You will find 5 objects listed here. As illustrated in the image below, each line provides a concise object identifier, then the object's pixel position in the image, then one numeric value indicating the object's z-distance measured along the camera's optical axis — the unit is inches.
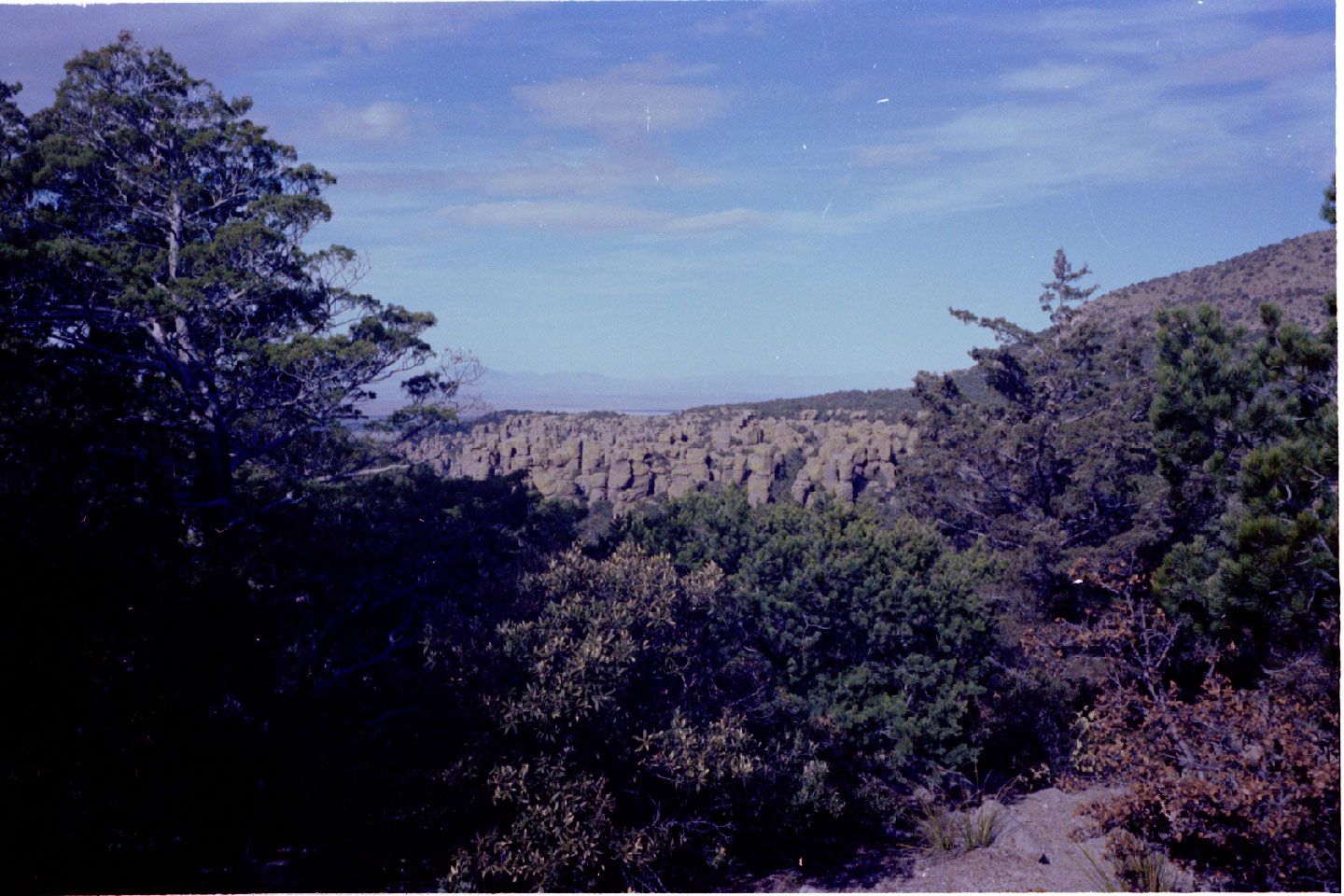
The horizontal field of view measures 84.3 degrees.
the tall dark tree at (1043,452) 789.2
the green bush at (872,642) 582.9
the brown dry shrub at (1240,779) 275.6
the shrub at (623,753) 325.1
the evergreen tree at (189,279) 491.5
